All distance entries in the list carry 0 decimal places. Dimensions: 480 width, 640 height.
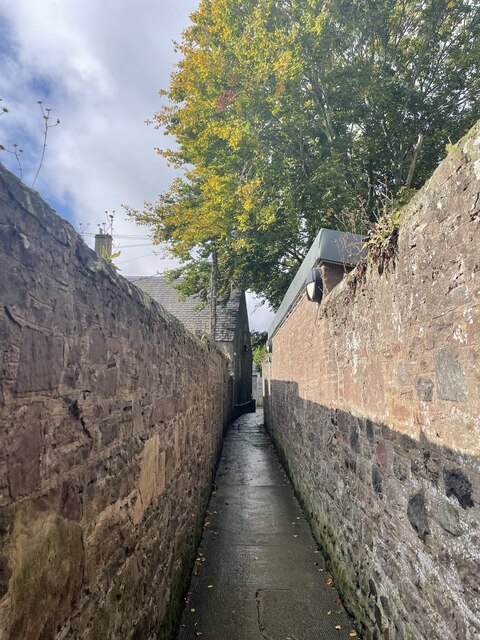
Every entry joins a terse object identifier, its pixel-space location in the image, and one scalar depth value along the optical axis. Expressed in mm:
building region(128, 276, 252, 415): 20547
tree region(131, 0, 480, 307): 9297
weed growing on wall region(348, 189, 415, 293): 2972
